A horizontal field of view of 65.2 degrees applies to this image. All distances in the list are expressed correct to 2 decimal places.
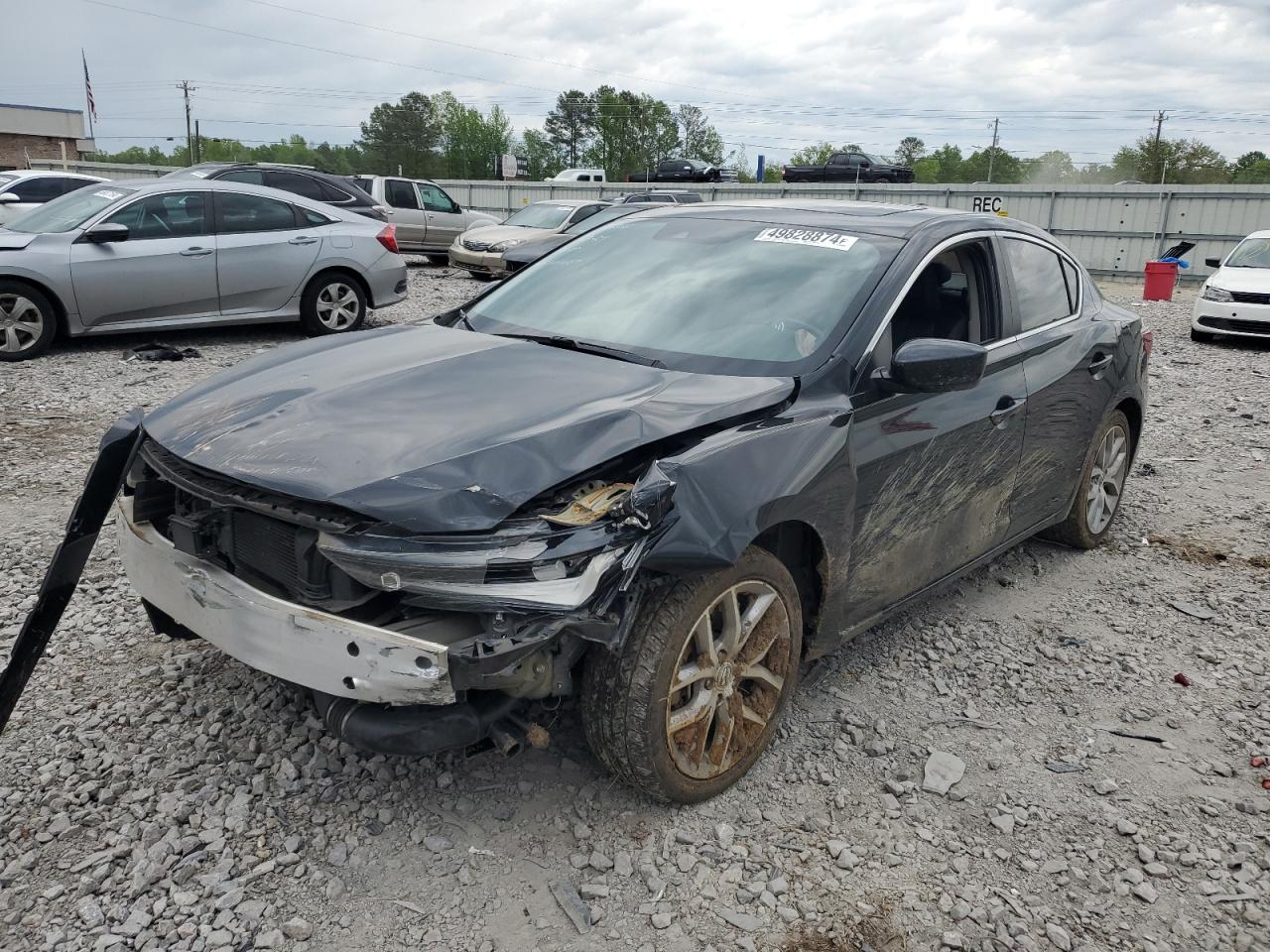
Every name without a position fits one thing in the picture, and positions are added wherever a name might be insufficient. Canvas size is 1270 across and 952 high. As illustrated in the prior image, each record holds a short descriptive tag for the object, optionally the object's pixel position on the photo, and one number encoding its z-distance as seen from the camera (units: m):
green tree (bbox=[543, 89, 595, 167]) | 95.56
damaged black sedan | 2.42
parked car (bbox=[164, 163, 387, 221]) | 13.20
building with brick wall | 55.97
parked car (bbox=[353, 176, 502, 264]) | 19.27
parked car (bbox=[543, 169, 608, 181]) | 37.58
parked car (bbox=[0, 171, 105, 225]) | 15.10
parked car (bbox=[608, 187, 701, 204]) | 21.00
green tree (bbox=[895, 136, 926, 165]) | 94.85
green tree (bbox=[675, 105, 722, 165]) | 94.81
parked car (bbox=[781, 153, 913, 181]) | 32.56
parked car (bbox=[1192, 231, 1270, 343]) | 12.82
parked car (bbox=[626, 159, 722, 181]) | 35.79
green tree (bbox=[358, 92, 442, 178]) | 85.69
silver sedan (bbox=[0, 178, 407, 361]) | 8.88
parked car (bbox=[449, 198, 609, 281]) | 17.36
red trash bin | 18.49
